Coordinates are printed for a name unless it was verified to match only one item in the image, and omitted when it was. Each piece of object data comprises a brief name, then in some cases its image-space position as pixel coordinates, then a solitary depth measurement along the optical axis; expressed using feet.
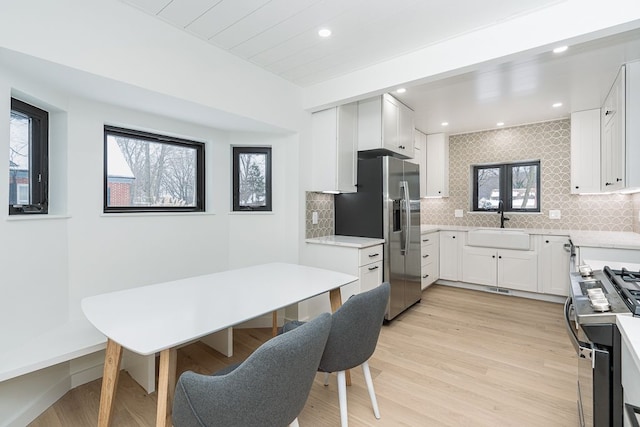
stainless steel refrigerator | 10.78
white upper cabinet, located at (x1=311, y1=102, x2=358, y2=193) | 10.73
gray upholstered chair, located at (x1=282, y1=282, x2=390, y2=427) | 5.17
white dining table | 4.11
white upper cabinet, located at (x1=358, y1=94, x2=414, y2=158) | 11.10
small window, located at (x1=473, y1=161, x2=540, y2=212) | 15.01
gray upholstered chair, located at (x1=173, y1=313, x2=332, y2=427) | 3.49
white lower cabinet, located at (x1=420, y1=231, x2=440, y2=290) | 13.85
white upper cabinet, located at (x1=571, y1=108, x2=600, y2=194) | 12.46
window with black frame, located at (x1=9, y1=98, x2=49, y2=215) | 6.31
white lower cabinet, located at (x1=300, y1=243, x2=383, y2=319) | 9.73
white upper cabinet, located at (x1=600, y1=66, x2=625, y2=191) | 9.03
